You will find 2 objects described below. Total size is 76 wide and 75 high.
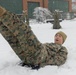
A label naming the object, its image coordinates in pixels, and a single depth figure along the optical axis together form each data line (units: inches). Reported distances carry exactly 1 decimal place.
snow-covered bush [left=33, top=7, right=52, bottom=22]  630.3
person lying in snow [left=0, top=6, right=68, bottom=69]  88.3
